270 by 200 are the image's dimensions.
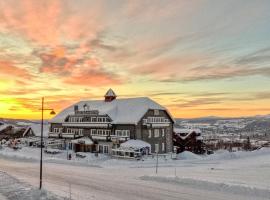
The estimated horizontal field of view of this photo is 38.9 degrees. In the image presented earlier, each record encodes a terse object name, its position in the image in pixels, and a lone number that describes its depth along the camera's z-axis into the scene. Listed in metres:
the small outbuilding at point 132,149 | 67.00
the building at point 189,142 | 85.19
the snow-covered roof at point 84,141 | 75.88
